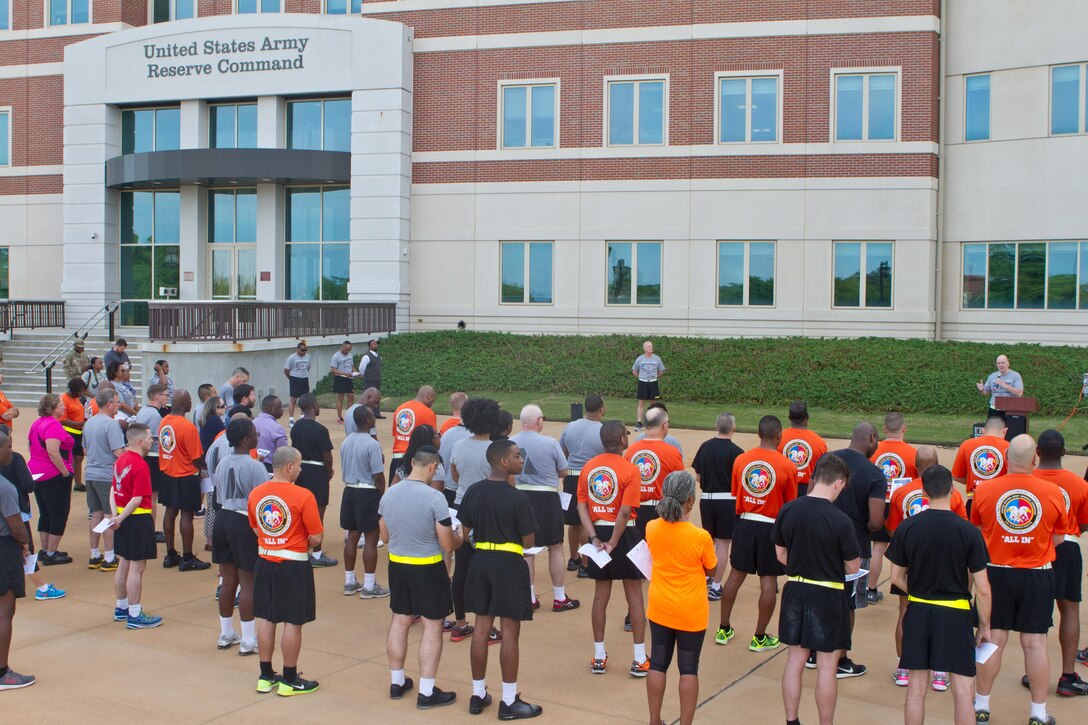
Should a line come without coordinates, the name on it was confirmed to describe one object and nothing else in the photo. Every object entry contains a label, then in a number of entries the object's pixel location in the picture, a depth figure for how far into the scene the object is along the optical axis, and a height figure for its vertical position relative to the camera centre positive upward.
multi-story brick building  27.77 +5.17
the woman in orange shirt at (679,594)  6.55 -1.65
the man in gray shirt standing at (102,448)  10.80 -1.22
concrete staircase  26.72 -0.77
